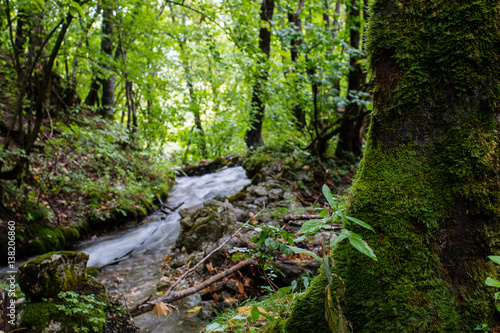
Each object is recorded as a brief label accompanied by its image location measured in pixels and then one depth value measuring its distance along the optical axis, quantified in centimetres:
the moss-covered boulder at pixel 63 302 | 227
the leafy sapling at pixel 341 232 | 113
